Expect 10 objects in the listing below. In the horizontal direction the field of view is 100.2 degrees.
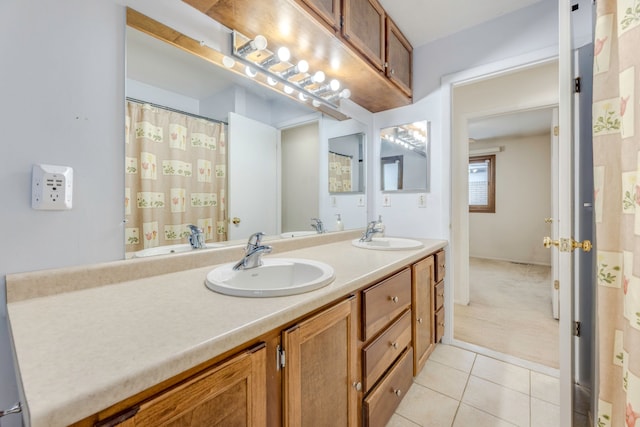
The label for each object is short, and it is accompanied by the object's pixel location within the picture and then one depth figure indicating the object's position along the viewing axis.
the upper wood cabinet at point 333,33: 1.12
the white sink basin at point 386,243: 1.71
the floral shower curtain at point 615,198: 0.69
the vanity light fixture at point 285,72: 1.25
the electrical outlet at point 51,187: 0.75
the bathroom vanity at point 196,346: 0.43
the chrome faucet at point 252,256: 1.04
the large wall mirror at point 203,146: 1.00
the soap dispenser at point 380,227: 1.86
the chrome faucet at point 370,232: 1.83
